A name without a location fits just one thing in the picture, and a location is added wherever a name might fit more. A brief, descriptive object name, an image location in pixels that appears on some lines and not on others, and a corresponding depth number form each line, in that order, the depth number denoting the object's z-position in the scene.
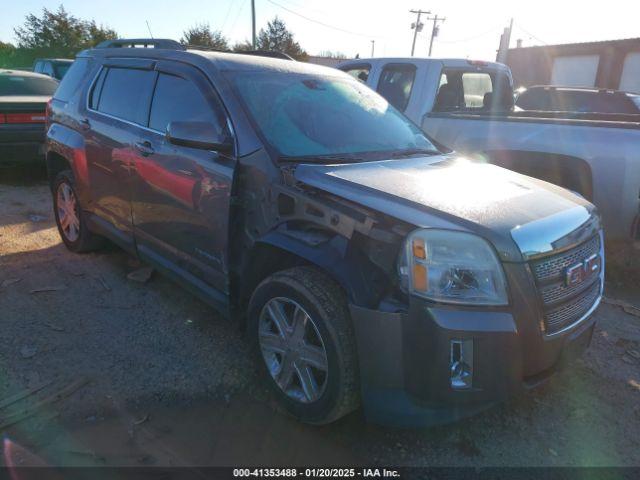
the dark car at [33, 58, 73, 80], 15.16
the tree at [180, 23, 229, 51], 33.22
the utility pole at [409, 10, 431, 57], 48.88
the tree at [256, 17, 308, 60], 35.66
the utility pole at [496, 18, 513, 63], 28.36
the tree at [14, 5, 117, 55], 34.62
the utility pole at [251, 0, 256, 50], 28.70
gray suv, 2.18
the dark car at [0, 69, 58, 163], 7.12
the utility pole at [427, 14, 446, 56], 49.88
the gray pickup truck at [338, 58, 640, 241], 4.24
